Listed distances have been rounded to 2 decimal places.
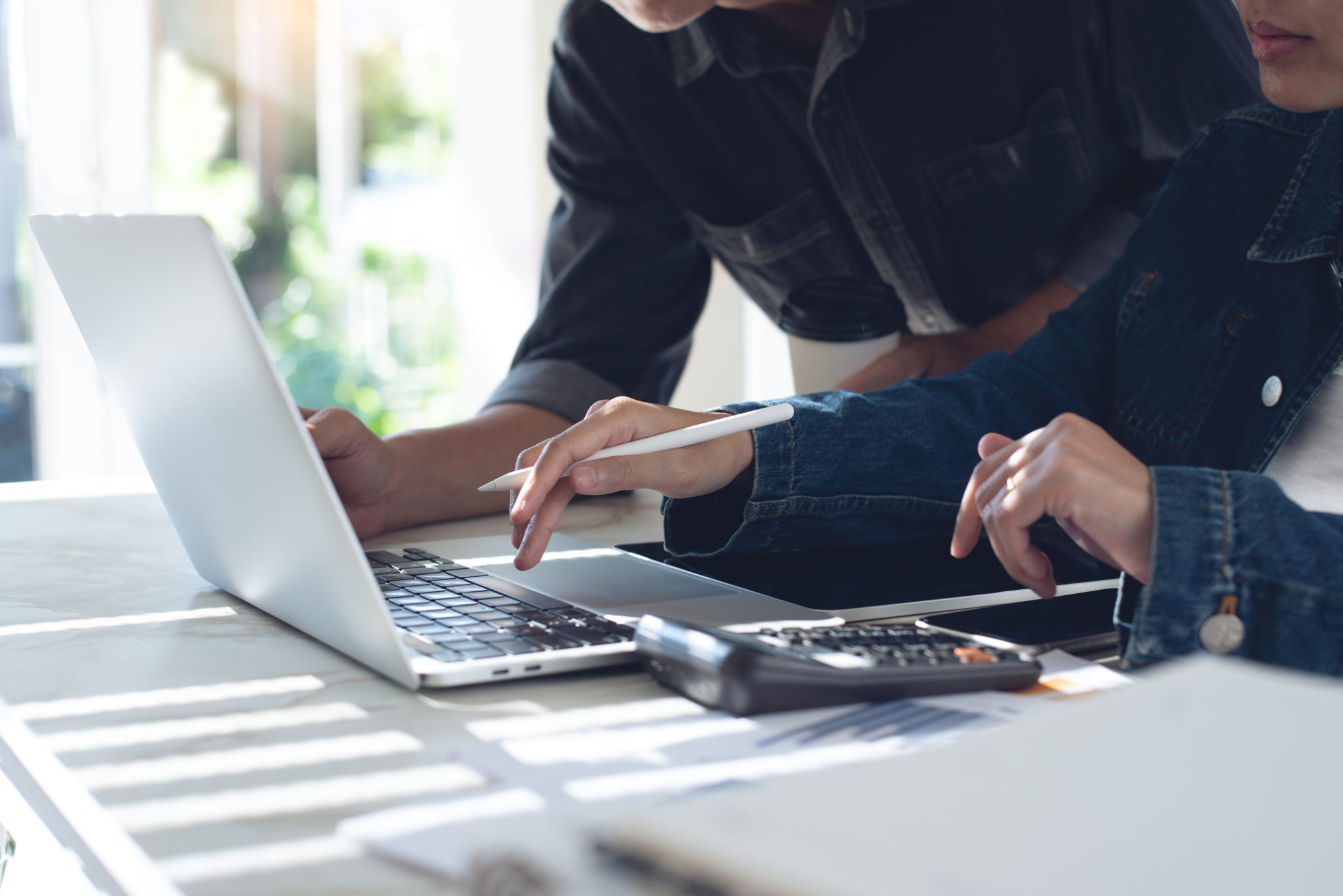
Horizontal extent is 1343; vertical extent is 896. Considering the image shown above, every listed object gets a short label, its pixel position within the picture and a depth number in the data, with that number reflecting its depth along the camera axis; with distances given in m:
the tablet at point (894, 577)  0.79
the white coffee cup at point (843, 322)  1.10
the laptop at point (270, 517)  0.57
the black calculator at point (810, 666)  0.53
